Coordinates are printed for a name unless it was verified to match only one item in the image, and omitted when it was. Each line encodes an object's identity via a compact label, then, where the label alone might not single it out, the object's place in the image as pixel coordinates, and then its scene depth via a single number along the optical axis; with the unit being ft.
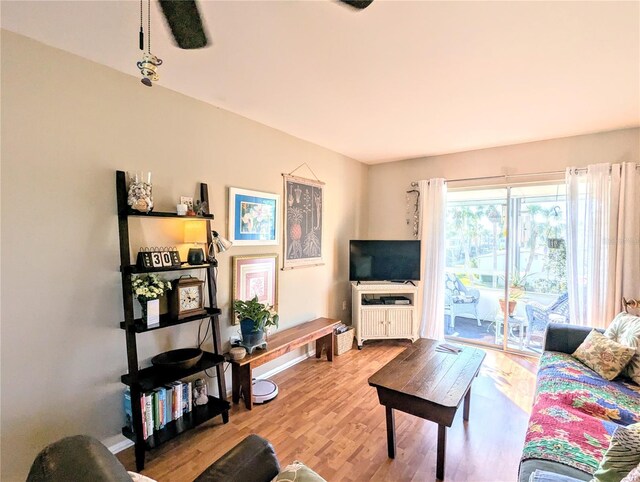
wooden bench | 8.66
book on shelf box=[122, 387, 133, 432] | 7.00
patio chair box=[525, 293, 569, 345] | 11.77
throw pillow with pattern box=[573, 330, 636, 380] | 7.32
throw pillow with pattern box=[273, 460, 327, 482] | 3.29
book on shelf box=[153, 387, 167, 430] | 6.97
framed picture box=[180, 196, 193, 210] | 7.96
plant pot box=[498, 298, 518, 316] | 12.88
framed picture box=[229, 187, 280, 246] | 9.39
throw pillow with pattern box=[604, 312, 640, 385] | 7.27
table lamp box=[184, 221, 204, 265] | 7.79
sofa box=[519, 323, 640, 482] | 4.58
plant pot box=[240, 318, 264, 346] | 8.86
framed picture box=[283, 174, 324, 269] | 11.35
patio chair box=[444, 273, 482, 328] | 14.03
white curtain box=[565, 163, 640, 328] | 10.12
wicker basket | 12.49
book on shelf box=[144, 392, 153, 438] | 6.76
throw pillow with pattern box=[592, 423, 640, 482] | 3.59
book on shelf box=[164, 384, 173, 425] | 7.20
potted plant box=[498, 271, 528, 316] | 12.72
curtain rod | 11.09
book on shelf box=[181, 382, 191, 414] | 7.59
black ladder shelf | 6.46
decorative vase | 6.73
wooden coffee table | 6.14
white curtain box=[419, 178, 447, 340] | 13.67
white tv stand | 13.39
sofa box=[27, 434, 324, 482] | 2.61
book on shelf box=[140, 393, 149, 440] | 6.59
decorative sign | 6.79
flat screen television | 13.75
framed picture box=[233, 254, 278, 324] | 9.48
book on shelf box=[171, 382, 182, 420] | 7.36
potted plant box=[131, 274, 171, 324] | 6.71
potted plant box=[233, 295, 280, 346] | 8.84
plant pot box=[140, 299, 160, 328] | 6.73
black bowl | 7.04
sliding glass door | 12.10
